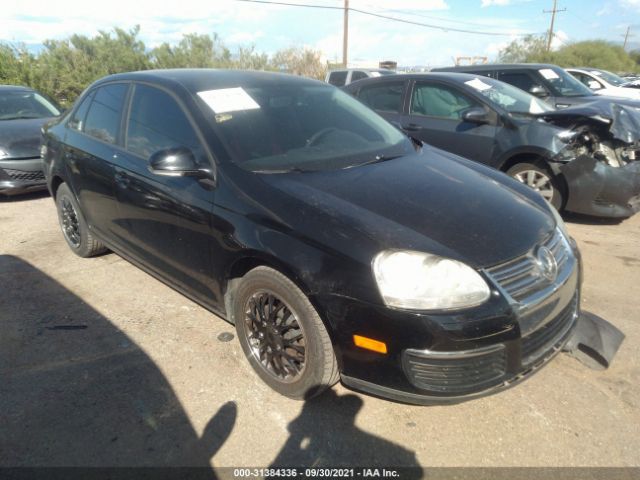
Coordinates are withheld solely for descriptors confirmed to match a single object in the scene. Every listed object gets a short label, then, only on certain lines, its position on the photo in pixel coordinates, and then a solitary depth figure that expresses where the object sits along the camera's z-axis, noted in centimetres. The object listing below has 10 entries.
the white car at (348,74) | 1391
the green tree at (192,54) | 2184
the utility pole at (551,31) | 4026
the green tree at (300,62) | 3070
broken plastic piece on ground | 258
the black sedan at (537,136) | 460
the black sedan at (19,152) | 598
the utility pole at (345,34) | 2522
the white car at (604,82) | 1225
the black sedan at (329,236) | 193
